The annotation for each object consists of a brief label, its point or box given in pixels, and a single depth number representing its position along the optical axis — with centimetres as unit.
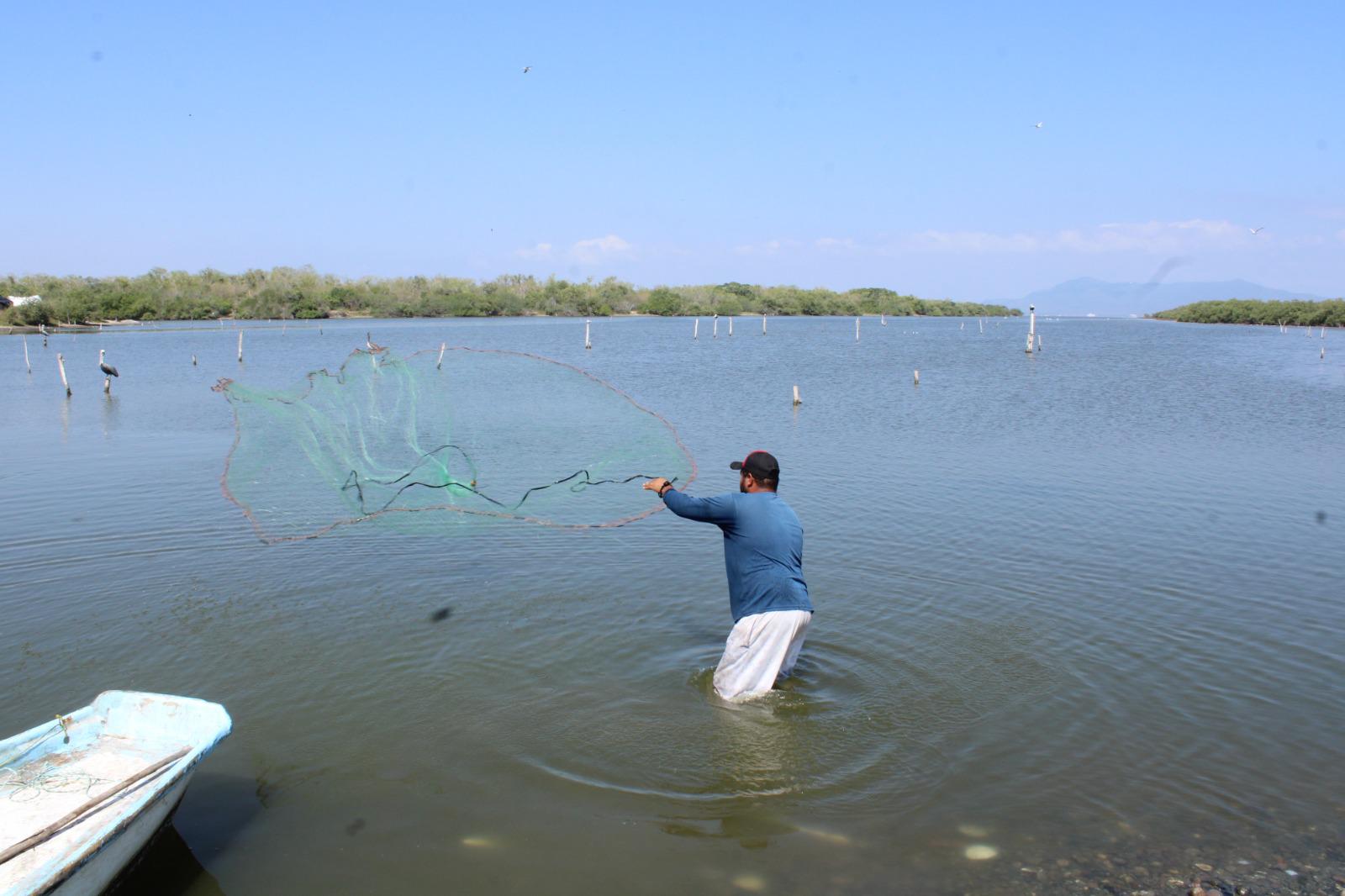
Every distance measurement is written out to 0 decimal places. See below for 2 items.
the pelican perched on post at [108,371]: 3191
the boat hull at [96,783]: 454
